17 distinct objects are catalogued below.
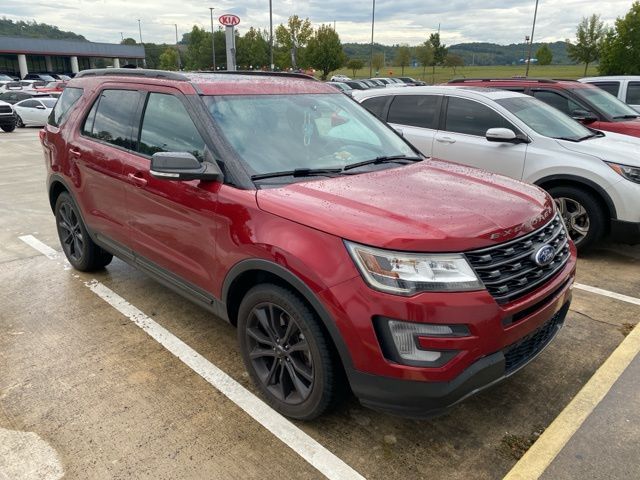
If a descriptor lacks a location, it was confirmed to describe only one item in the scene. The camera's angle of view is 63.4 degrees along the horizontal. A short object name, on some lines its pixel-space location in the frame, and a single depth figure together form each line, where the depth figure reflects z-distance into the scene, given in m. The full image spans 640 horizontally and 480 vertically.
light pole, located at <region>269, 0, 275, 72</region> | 31.70
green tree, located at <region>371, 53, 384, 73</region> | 71.62
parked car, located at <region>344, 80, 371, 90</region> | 28.64
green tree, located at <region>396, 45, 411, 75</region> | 74.31
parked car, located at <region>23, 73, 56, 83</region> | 49.97
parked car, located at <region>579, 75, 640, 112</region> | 10.28
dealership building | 60.31
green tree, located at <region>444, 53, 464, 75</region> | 67.12
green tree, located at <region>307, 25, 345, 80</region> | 53.66
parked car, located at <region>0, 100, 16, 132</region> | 17.47
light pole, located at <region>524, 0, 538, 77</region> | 40.97
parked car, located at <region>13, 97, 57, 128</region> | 19.77
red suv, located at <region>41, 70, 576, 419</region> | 2.26
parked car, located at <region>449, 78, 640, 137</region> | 7.46
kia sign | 18.00
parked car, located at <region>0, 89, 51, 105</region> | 22.16
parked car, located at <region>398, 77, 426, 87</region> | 35.44
